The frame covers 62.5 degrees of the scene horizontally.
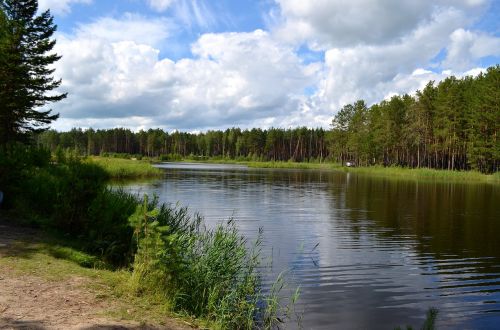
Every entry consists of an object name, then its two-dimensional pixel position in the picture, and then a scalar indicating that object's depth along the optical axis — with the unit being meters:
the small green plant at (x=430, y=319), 4.91
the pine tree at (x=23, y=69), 37.94
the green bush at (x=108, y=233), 11.22
